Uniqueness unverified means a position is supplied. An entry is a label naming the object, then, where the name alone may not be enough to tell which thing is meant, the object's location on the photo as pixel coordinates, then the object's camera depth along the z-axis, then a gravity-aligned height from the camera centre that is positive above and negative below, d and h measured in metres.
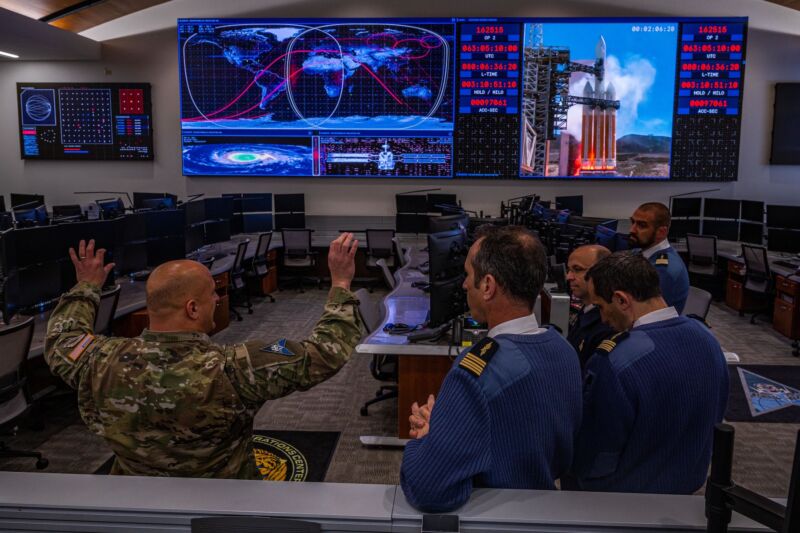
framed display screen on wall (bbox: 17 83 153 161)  9.49 +0.93
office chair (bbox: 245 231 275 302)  7.31 -0.98
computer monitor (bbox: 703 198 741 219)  8.55 -0.33
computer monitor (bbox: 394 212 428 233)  9.05 -0.59
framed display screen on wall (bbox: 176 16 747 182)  8.73 +1.27
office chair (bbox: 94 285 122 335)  3.79 -0.81
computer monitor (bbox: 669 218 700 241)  8.90 -0.63
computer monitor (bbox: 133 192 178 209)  7.13 -0.25
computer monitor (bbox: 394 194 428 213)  9.00 -0.30
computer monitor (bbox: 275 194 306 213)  9.20 -0.30
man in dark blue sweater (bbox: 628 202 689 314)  3.16 -0.36
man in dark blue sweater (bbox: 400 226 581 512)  1.16 -0.45
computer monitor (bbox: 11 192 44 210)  9.17 -0.27
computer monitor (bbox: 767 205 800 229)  7.62 -0.39
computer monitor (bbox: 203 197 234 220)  7.49 -0.33
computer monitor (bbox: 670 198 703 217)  8.73 -0.31
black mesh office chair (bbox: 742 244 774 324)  6.54 -0.95
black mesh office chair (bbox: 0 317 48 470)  3.02 -0.96
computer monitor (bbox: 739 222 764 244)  7.99 -0.64
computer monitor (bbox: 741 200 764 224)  8.08 -0.35
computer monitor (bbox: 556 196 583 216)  8.30 -0.27
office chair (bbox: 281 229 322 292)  8.44 -0.93
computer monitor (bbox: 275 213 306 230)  9.22 -0.59
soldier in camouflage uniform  1.55 -0.49
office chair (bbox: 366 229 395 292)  8.38 -0.86
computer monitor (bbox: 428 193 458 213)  8.84 -0.23
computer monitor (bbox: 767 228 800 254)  7.35 -0.67
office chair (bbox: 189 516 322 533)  0.98 -0.55
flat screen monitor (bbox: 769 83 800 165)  8.82 +0.87
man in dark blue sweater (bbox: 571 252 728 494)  1.65 -0.61
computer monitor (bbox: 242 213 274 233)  8.85 -0.59
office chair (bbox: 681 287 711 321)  3.75 -0.74
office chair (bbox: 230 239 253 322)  6.62 -1.01
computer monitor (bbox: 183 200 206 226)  6.49 -0.34
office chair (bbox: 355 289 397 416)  3.93 -1.18
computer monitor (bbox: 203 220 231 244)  7.34 -0.61
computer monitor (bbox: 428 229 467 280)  3.19 -0.38
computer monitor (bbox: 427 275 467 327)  3.12 -0.60
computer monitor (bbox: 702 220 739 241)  8.73 -0.63
